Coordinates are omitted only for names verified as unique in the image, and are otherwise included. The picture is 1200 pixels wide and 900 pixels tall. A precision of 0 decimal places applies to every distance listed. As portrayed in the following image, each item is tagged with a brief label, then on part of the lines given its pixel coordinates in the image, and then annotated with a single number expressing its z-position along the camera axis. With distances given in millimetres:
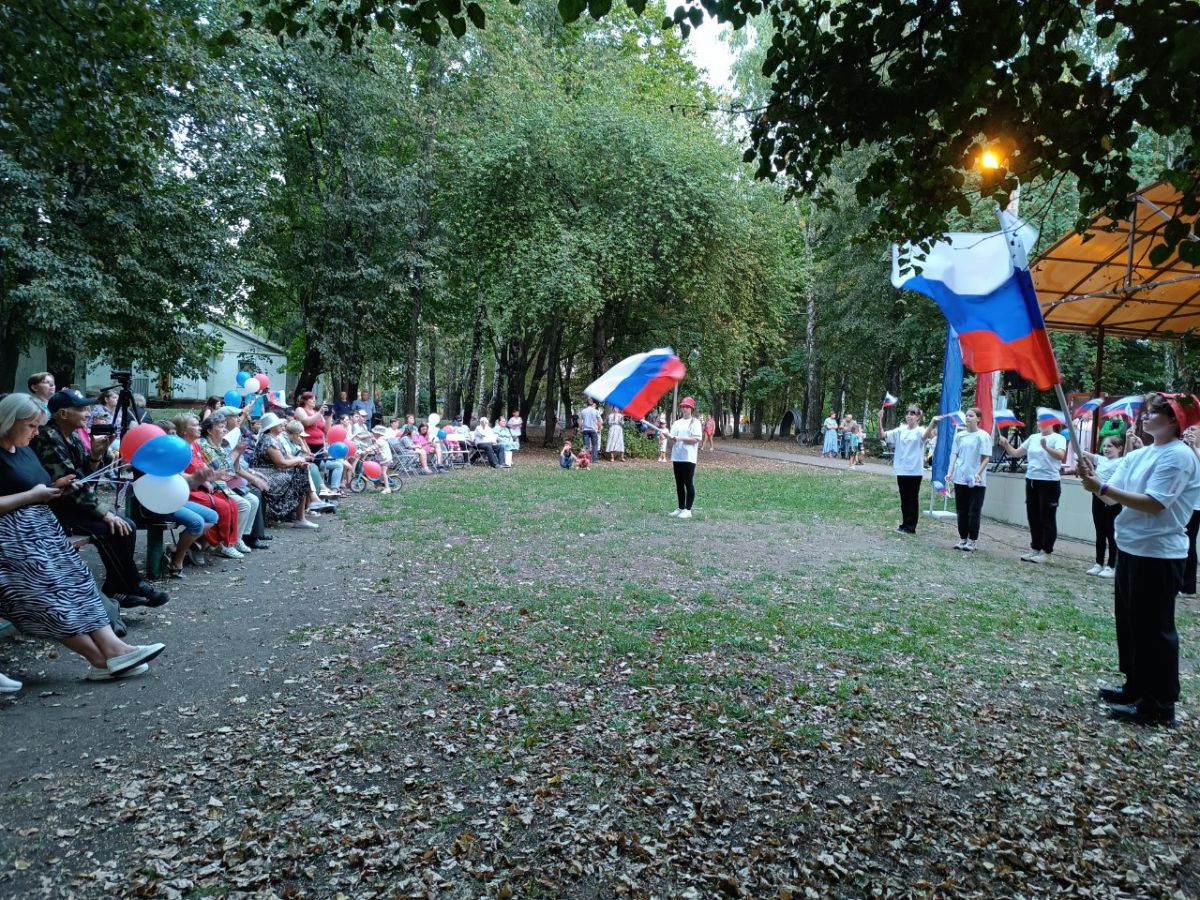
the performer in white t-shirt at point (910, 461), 10930
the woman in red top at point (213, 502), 7465
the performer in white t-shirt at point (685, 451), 11633
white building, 39806
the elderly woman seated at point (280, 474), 10094
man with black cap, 5574
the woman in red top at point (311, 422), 11875
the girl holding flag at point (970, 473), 10047
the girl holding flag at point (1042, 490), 9617
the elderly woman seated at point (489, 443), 21531
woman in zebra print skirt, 4344
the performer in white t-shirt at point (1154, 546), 4457
